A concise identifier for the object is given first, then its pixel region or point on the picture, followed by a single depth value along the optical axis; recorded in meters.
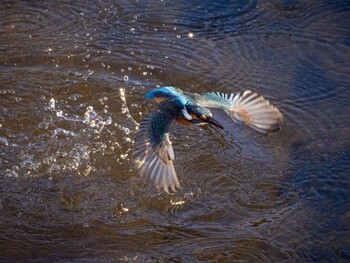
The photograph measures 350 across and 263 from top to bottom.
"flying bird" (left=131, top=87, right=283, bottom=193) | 7.64
